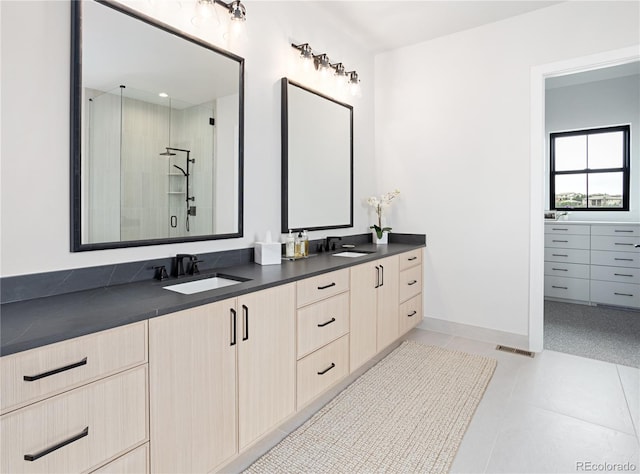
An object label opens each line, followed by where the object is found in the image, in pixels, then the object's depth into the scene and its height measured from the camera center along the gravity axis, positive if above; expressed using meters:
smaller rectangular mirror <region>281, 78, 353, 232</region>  2.62 +0.58
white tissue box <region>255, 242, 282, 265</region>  2.24 -0.13
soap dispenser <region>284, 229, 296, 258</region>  2.50 -0.10
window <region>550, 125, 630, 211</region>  4.50 +0.83
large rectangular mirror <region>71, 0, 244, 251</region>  1.54 +0.49
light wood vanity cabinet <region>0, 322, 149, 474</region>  0.94 -0.49
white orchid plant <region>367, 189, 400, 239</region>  3.51 +0.28
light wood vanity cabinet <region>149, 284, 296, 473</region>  1.28 -0.59
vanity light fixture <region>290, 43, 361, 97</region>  2.68 +1.32
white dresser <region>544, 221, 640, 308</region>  4.04 -0.34
